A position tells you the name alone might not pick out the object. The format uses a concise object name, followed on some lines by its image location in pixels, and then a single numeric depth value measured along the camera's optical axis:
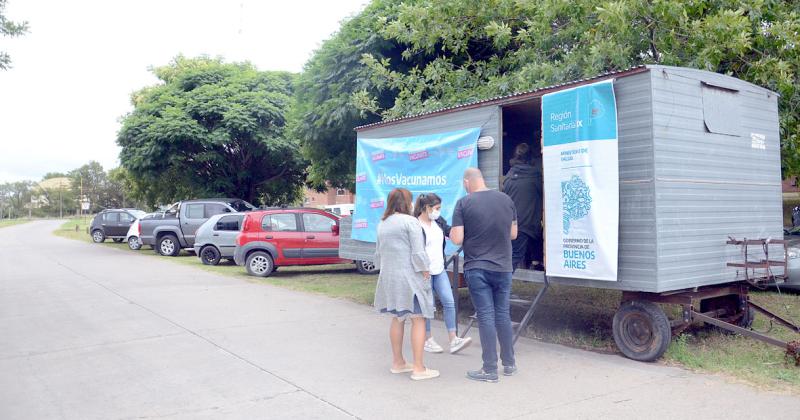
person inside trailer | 7.50
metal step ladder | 6.80
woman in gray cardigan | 5.56
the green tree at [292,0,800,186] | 8.42
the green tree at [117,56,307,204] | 23.55
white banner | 6.16
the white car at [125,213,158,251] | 24.38
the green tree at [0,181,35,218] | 126.25
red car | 14.52
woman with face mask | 6.57
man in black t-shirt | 5.56
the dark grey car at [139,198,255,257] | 21.22
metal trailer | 5.99
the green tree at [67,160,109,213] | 88.31
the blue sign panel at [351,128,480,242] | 8.09
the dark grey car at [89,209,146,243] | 29.20
